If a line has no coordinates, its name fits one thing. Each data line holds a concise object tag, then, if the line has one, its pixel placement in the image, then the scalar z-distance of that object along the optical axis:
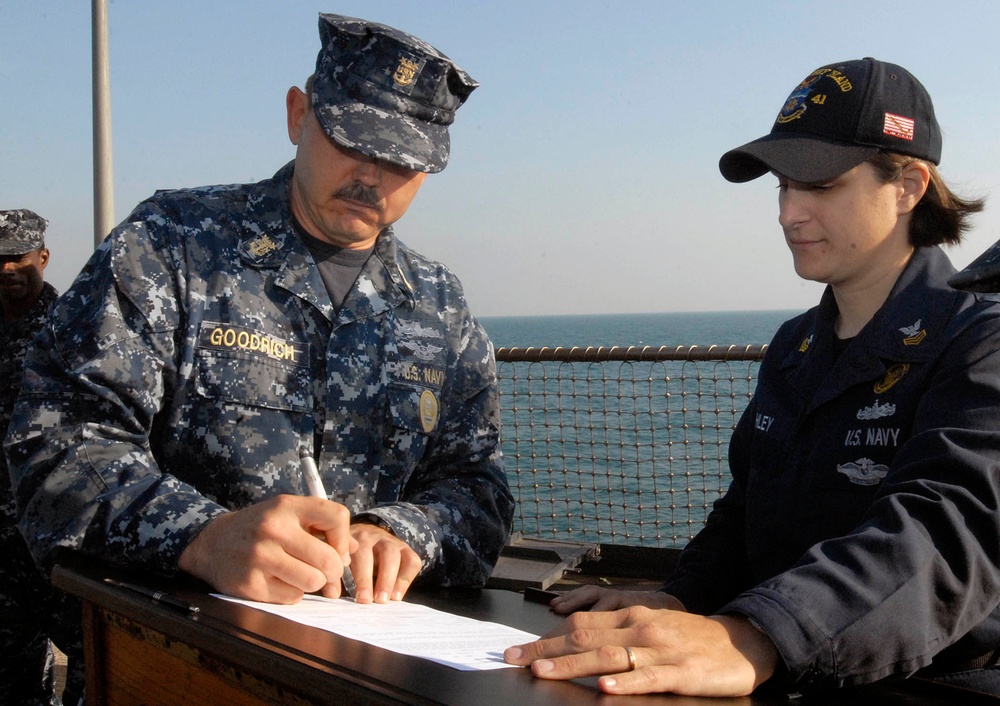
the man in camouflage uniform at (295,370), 1.80
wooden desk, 1.09
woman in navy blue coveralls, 1.25
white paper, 1.26
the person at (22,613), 3.74
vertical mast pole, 6.57
